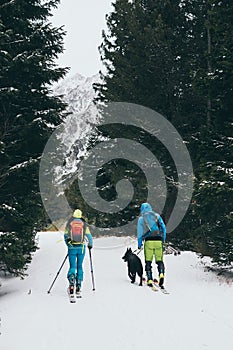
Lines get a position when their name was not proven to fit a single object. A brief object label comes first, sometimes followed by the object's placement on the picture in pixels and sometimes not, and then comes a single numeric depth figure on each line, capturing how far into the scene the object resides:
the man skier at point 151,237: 9.78
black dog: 10.28
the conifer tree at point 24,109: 11.74
